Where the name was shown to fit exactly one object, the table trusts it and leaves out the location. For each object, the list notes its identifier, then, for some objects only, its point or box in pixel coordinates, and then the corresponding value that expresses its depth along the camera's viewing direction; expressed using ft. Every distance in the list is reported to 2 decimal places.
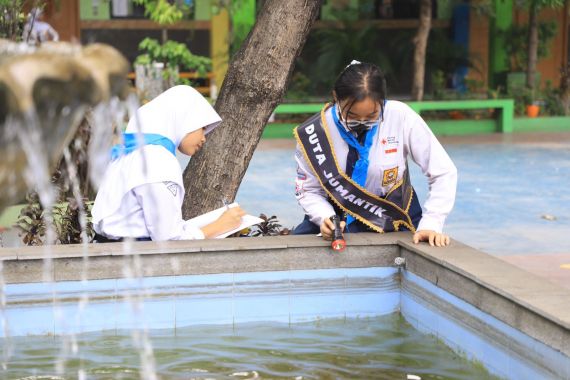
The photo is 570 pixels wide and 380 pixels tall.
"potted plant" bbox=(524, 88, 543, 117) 61.67
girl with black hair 17.90
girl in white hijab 17.16
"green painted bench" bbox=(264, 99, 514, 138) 57.11
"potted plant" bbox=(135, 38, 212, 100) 53.36
